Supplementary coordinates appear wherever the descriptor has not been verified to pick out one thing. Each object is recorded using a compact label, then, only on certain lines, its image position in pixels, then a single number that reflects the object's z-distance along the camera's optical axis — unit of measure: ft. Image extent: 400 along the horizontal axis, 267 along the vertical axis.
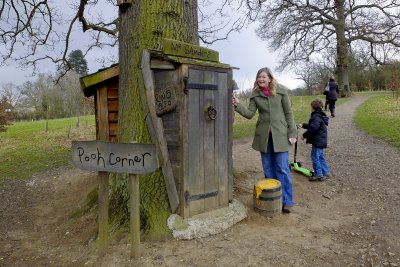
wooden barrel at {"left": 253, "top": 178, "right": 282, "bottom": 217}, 14.94
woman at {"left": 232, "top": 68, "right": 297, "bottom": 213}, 15.53
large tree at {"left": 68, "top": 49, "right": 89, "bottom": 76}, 131.78
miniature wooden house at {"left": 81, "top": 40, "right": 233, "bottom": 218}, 13.35
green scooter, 21.62
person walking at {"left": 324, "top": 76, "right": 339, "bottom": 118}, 50.78
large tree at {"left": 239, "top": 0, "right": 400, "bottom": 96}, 78.02
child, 20.56
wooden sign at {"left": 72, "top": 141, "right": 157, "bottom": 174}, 10.92
